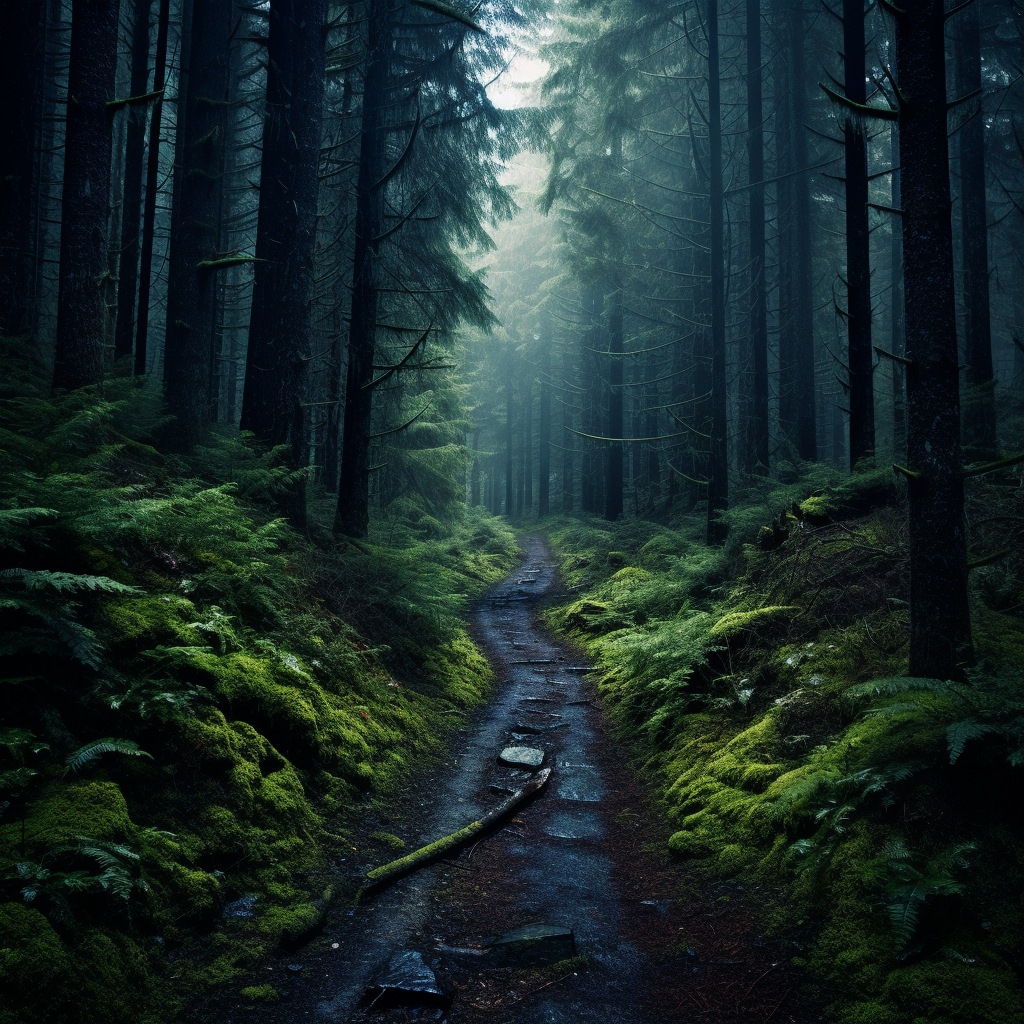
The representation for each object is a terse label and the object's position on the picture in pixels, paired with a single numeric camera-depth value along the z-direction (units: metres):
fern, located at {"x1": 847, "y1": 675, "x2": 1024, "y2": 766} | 3.38
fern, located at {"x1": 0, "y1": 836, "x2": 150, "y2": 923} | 2.57
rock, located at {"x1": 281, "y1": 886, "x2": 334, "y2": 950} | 3.40
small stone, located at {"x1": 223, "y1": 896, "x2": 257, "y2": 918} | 3.46
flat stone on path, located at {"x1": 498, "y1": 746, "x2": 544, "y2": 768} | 6.63
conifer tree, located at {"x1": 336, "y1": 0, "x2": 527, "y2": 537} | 10.58
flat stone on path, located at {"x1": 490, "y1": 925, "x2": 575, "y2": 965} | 3.53
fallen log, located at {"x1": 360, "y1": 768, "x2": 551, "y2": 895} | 4.18
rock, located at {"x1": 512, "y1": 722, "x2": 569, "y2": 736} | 7.73
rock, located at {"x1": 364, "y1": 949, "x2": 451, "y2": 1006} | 3.10
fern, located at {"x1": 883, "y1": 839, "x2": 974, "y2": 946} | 2.96
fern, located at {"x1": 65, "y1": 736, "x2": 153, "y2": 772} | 3.13
